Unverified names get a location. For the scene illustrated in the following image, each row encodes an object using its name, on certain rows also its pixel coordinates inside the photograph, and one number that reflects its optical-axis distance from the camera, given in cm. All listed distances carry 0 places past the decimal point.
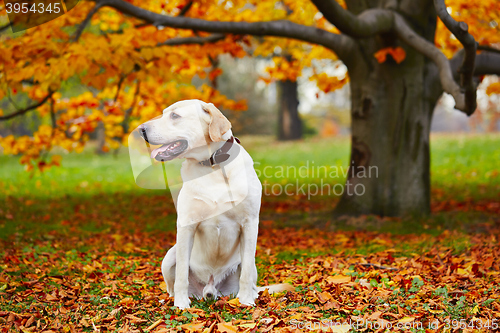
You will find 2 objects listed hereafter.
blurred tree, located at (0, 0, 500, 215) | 570
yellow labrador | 309
